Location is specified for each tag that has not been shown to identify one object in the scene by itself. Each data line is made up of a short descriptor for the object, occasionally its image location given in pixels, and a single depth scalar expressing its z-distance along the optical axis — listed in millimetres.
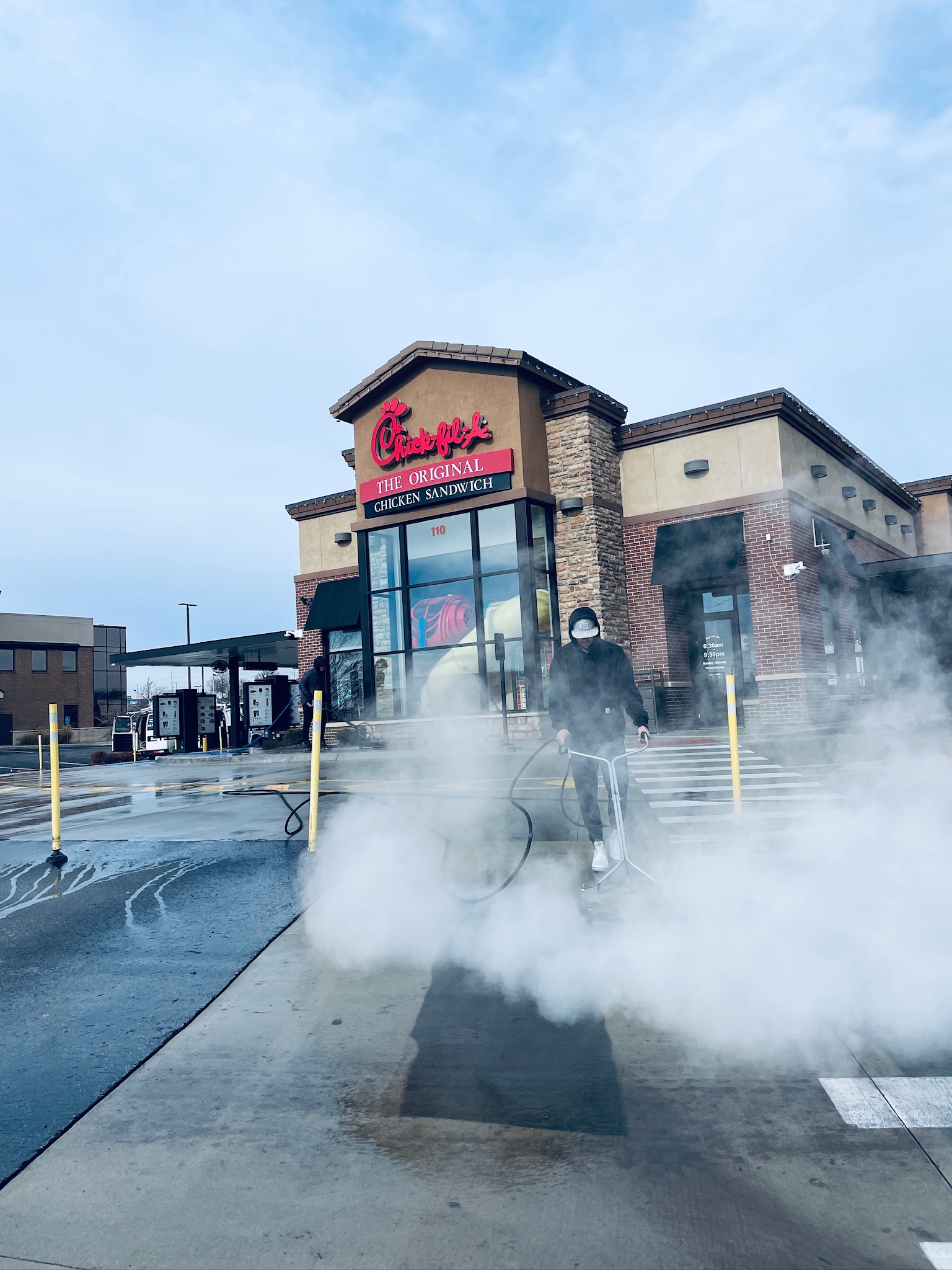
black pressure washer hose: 4398
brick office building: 46438
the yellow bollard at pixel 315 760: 6055
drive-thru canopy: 24406
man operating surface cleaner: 4949
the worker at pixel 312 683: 17908
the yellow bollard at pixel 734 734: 6285
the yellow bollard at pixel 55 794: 6230
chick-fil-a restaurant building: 14820
